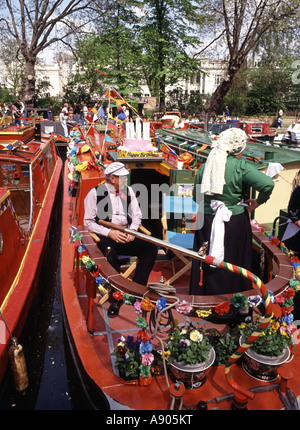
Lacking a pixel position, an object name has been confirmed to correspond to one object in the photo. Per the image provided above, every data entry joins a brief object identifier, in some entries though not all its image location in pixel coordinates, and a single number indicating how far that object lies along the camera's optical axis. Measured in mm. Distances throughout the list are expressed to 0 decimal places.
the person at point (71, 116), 18016
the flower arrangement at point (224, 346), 2748
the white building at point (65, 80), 48656
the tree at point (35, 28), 20219
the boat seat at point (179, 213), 4672
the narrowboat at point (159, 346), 2330
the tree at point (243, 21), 15586
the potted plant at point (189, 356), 2404
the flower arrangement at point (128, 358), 2547
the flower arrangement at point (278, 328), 2477
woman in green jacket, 2762
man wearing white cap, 3703
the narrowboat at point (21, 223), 3748
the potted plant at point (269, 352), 2479
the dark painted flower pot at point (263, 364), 2482
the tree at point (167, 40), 17938
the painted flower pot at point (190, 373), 2402
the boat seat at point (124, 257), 3691
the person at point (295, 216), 3873
